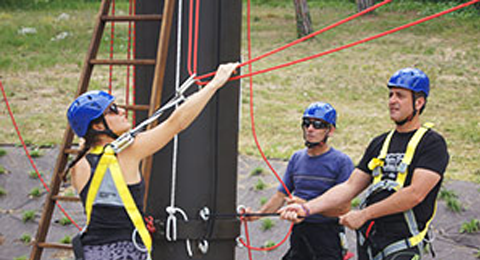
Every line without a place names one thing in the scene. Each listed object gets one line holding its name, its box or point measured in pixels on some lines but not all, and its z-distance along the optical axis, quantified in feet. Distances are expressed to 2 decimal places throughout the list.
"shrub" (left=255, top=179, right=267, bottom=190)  55.33
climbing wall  30.22
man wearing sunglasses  30.62
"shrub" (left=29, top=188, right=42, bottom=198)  56.18
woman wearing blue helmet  22.80
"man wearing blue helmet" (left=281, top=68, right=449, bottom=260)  24.53
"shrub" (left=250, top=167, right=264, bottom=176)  58.53
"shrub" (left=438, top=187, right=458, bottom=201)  50.77
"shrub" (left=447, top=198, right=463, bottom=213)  49.45
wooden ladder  30.87
